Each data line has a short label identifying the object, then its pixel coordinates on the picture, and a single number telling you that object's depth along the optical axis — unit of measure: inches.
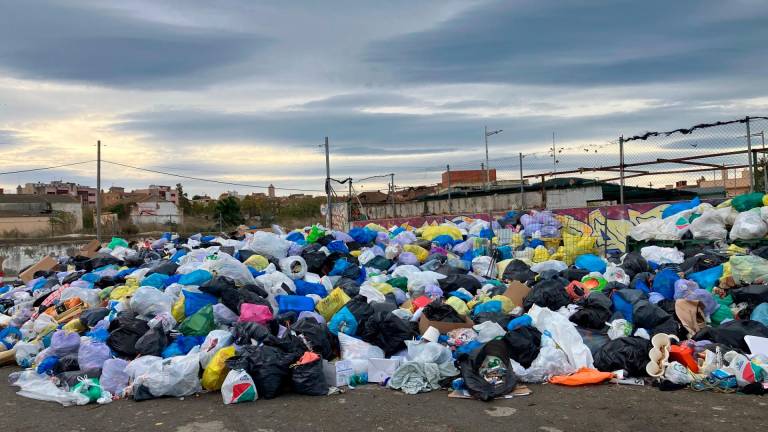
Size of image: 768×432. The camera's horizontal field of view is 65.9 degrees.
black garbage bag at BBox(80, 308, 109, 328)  275.4
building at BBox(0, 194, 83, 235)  1305.4
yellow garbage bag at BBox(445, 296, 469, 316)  279.7
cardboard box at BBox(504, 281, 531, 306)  289.4
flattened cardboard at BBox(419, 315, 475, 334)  245.1
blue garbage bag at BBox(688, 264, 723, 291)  281.0
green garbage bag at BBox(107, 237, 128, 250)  492.7
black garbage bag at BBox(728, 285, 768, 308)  245.4
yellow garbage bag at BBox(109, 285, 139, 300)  302.7
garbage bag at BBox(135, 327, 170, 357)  233.8
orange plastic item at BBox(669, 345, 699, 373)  206.2
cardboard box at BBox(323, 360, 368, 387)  215.5
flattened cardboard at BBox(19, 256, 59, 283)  455.5
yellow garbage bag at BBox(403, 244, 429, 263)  398.3
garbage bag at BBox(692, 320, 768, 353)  215.2
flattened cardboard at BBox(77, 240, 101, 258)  486.3
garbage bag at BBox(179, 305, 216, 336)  246.8
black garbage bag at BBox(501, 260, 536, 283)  346.0
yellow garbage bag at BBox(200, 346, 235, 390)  210.7
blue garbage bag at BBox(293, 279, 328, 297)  314.9
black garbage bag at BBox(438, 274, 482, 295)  320.8
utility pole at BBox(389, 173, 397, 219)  684.3
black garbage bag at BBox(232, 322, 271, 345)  227.5
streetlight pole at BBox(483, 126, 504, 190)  696.6
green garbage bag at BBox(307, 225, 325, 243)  423.2
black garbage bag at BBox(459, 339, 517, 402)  195.8
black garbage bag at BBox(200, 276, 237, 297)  268.2
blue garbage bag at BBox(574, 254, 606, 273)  351.9
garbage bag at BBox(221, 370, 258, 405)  198.5
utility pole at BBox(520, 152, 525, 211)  526.1
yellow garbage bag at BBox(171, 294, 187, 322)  259.1
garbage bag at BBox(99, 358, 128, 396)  216.7
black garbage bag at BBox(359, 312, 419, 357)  238.4
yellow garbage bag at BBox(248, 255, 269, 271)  343.6
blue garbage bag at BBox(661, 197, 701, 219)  398.9
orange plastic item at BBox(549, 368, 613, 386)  206.2
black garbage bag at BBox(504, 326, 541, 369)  221.0
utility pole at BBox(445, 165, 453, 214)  607.8
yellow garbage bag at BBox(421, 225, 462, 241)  462.3
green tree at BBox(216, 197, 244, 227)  1325.0
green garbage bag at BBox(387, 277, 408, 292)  323.0
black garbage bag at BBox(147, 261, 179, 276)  344.5
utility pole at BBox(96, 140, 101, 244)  846.5
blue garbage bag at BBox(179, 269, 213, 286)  284.8
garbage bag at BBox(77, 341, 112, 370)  229.1
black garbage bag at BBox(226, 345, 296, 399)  202.7
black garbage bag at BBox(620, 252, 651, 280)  329.2
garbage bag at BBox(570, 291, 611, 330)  242.4
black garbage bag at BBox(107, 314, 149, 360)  239.0
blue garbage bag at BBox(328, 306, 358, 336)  248.8
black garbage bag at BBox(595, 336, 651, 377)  211.3
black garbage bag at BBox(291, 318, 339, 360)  231.5
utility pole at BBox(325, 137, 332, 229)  663.8
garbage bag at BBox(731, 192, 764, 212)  351.3
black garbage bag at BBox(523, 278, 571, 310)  273.9
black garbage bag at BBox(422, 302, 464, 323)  249.9
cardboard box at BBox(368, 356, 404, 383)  221.0
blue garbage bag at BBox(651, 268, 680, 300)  278.4
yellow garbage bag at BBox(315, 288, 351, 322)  273.0
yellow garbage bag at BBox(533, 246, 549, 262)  401.1
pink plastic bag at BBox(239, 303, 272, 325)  246.7
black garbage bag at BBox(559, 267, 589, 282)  330.3
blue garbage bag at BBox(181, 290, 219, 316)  259.6
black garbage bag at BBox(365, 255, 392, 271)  383.3
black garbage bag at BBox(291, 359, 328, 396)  205.3
